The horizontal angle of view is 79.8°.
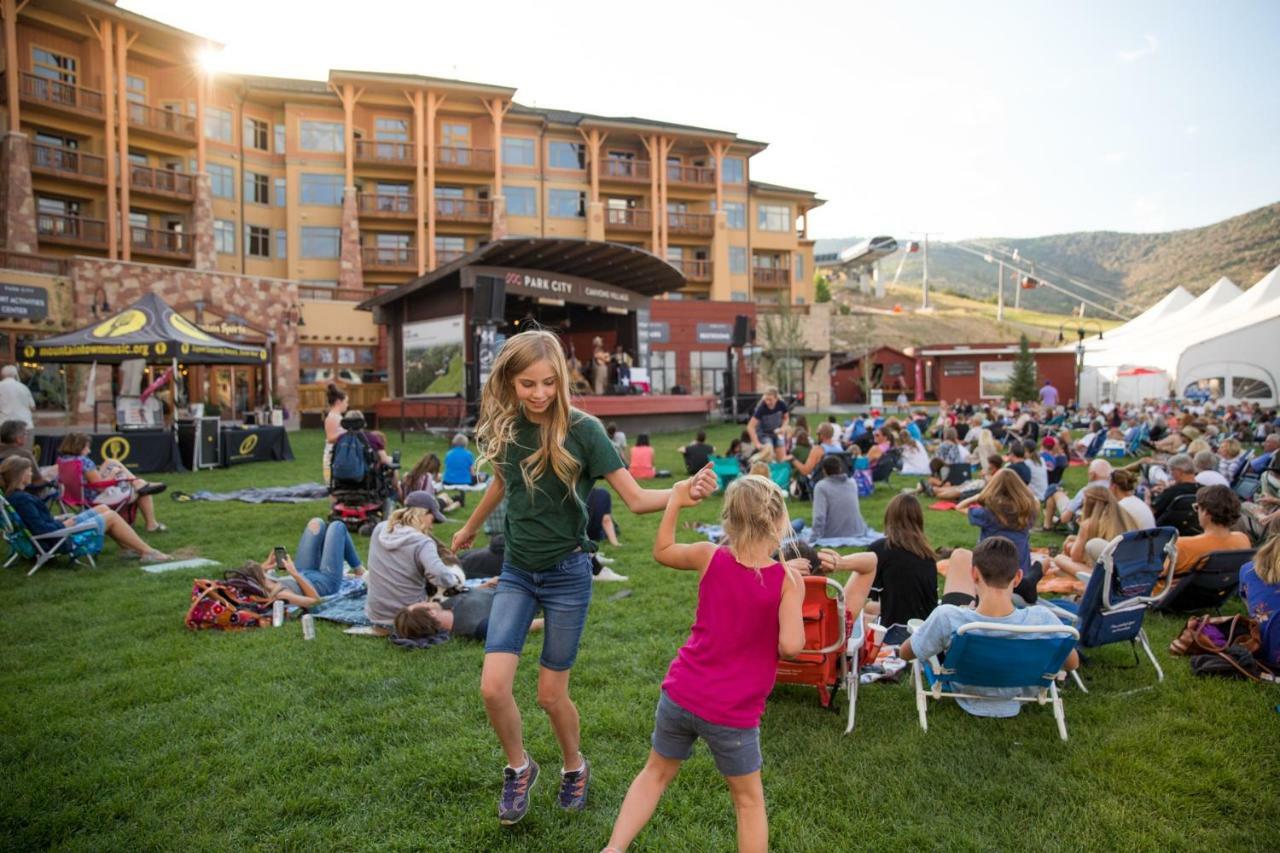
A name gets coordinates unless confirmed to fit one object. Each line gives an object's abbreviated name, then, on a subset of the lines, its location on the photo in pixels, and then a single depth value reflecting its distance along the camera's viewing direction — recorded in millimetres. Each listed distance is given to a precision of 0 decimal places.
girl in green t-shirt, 2934
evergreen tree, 42562
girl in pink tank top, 2523
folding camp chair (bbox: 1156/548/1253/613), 5547
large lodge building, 28128
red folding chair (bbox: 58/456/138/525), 8930
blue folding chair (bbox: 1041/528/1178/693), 4547
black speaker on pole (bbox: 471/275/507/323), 19453
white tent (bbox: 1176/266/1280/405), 31859
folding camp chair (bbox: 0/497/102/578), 7355
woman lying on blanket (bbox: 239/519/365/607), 6324
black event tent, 15594
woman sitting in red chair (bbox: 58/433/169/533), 8797
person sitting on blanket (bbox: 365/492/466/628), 5676
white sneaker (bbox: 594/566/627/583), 7246
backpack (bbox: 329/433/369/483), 8906
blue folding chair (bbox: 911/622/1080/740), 3729
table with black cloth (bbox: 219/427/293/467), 16656
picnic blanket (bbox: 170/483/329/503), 12078
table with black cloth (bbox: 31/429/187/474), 14148
